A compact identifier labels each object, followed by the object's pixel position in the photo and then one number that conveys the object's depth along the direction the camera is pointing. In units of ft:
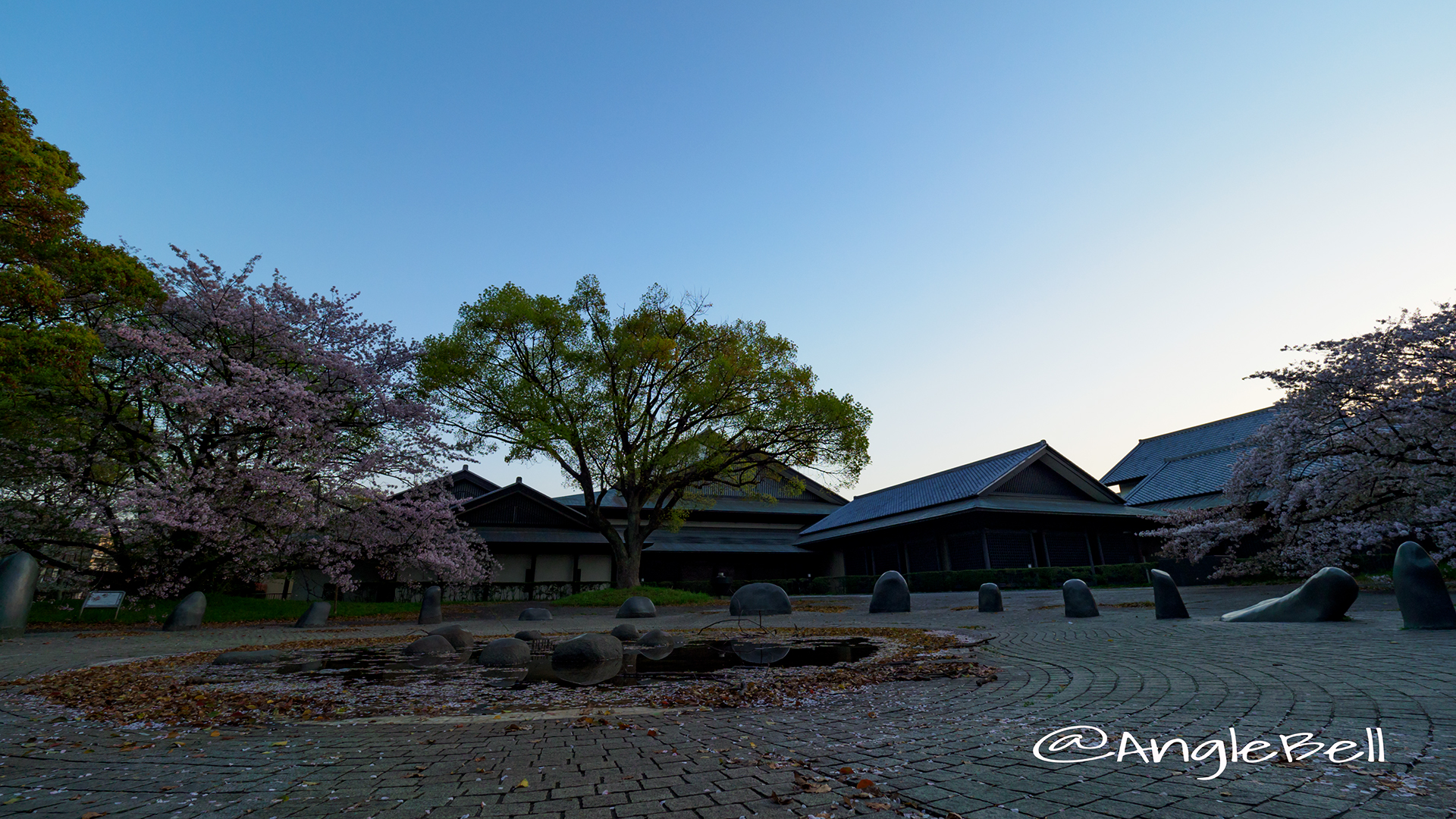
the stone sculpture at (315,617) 56.24
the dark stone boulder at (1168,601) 36.11
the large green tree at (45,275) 42.68
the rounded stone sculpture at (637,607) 58.70
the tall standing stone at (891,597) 54.70
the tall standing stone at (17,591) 42.75
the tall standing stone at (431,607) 62.28
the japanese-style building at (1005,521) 97.40
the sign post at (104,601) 52.49
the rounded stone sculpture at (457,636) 33.76
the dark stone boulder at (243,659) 28.17
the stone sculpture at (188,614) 51.65
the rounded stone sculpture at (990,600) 50.03
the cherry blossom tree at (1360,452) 43.21
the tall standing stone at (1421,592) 25.29
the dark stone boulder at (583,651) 25.11
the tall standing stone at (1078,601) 41.45
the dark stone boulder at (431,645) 30.58
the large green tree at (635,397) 80.43
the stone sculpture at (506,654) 26.48
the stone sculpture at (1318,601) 29.53
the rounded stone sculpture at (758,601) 52.49
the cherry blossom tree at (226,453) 54.65
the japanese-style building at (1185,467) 100.78
